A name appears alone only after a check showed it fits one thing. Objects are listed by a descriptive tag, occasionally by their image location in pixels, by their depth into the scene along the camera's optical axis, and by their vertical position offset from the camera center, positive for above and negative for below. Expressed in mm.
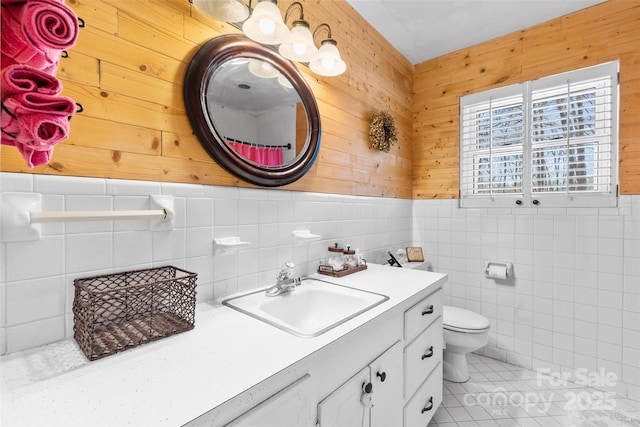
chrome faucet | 1310 -331
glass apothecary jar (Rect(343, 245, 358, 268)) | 1756 -286
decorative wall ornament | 2223 +624
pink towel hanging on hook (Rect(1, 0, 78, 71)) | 541 +346
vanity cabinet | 684 -540
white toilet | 1932 -846
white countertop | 550 -376
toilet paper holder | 2295 -468
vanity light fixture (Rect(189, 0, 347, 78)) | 1119 +786
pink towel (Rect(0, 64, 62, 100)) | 542 +251
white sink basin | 1175 -401
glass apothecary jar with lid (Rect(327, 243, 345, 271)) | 1693 -275
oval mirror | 1196 +477
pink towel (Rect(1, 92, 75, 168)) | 561 +180
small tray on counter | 1651 -343
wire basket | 765 -307
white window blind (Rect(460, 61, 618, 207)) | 2004 +524
